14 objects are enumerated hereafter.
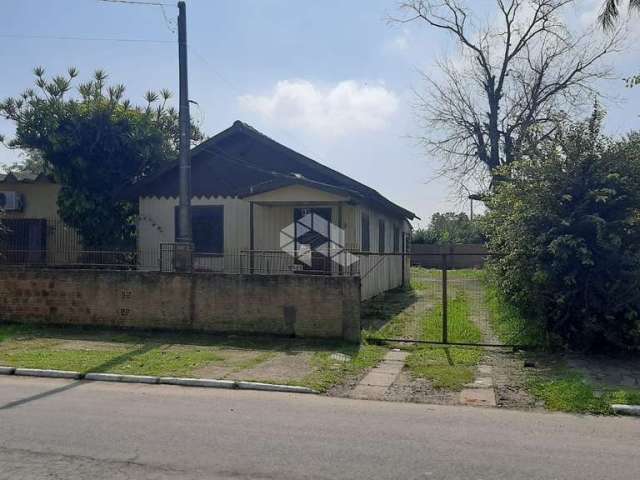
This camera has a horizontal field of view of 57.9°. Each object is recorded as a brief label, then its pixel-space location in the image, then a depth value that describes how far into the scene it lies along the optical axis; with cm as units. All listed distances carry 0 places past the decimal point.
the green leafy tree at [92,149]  1755
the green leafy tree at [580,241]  961
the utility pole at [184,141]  1334
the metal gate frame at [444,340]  1109
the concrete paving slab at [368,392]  771
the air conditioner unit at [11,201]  1936
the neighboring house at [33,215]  1922
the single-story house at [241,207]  1611
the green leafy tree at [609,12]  1435
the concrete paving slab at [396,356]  1008
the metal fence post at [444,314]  1132
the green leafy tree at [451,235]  5268
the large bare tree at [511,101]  2564
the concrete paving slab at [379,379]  844
